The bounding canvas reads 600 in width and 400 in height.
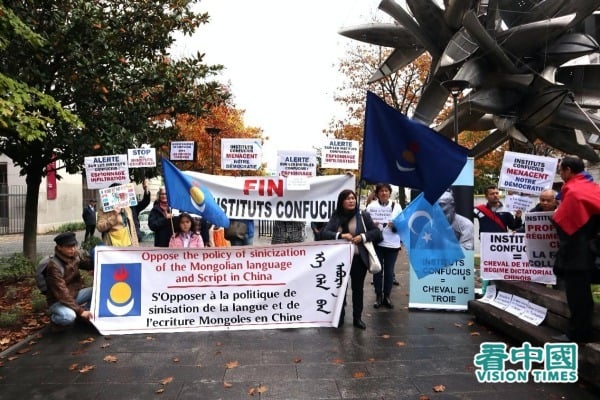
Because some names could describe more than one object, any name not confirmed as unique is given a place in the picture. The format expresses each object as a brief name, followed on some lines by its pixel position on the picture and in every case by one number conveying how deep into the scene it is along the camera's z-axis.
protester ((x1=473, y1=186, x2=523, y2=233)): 7.11
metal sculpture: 11.53
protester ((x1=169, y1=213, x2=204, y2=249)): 6.55
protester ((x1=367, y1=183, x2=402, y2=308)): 7.30
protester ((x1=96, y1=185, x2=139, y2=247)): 7.25
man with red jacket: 4.20
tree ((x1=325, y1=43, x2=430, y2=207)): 23.55
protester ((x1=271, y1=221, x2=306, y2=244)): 7.18
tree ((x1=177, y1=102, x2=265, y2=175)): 24.15
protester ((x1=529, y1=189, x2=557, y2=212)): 6.16
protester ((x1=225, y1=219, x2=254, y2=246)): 7.50
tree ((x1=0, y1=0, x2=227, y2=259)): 8.48
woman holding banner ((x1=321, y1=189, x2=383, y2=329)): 5.93
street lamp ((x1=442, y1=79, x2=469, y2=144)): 8.44
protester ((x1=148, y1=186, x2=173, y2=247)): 7.18
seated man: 5.84
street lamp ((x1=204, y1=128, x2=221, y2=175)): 15.09
